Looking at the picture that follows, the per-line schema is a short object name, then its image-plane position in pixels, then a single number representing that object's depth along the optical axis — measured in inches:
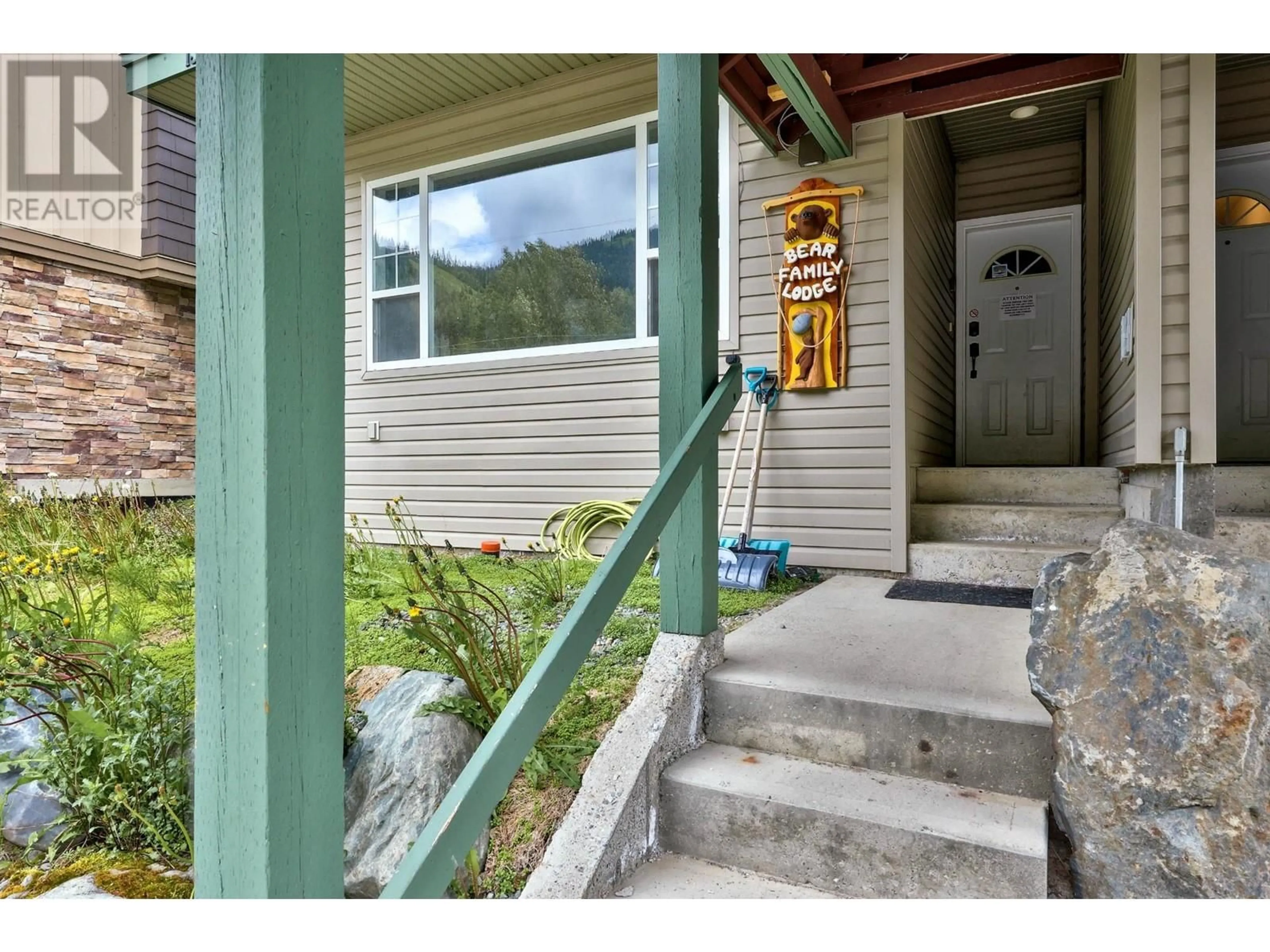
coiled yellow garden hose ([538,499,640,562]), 167.9
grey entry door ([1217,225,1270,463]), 158.4
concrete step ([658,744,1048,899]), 54.7
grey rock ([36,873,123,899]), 59.7
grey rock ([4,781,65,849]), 73.9
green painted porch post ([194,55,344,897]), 33.2
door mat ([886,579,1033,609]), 117.5
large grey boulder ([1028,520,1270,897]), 50.0
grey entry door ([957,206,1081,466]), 197.8
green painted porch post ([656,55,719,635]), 78.6
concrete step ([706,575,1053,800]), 62.9
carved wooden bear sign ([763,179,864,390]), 145.0
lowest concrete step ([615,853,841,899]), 59.4
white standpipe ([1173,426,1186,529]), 105.3
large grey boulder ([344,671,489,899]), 69.2
